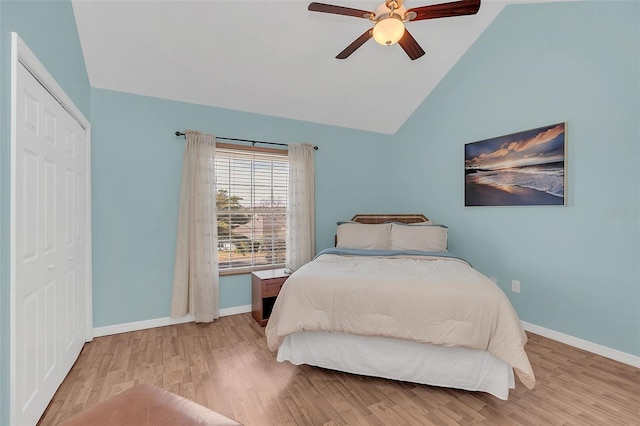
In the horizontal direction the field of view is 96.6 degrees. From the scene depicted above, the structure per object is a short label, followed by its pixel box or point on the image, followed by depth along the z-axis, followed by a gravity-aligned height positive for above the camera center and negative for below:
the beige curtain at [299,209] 3.74 +0.03
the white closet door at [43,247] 1.43 -0.23
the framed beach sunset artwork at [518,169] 2.71 +0.46
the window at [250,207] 3.48 +0.06
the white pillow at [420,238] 3.23 -0.30
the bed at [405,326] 1.81 -0.78
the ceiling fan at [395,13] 1.81 +1.30
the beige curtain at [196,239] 3.11 -0.31
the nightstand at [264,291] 3.12 -0.89
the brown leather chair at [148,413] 1.02 -0.76
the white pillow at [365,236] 3.41 -0.30
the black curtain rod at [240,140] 3.12 +0.87
